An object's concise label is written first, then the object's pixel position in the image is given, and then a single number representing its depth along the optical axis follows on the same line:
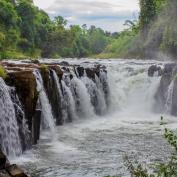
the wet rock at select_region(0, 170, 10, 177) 14.82
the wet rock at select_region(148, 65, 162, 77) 39.84
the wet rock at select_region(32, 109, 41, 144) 22.48
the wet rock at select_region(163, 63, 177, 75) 37.48
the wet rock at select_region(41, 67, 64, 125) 27.33
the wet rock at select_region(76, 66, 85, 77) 33.75
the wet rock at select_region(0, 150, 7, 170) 15.55
